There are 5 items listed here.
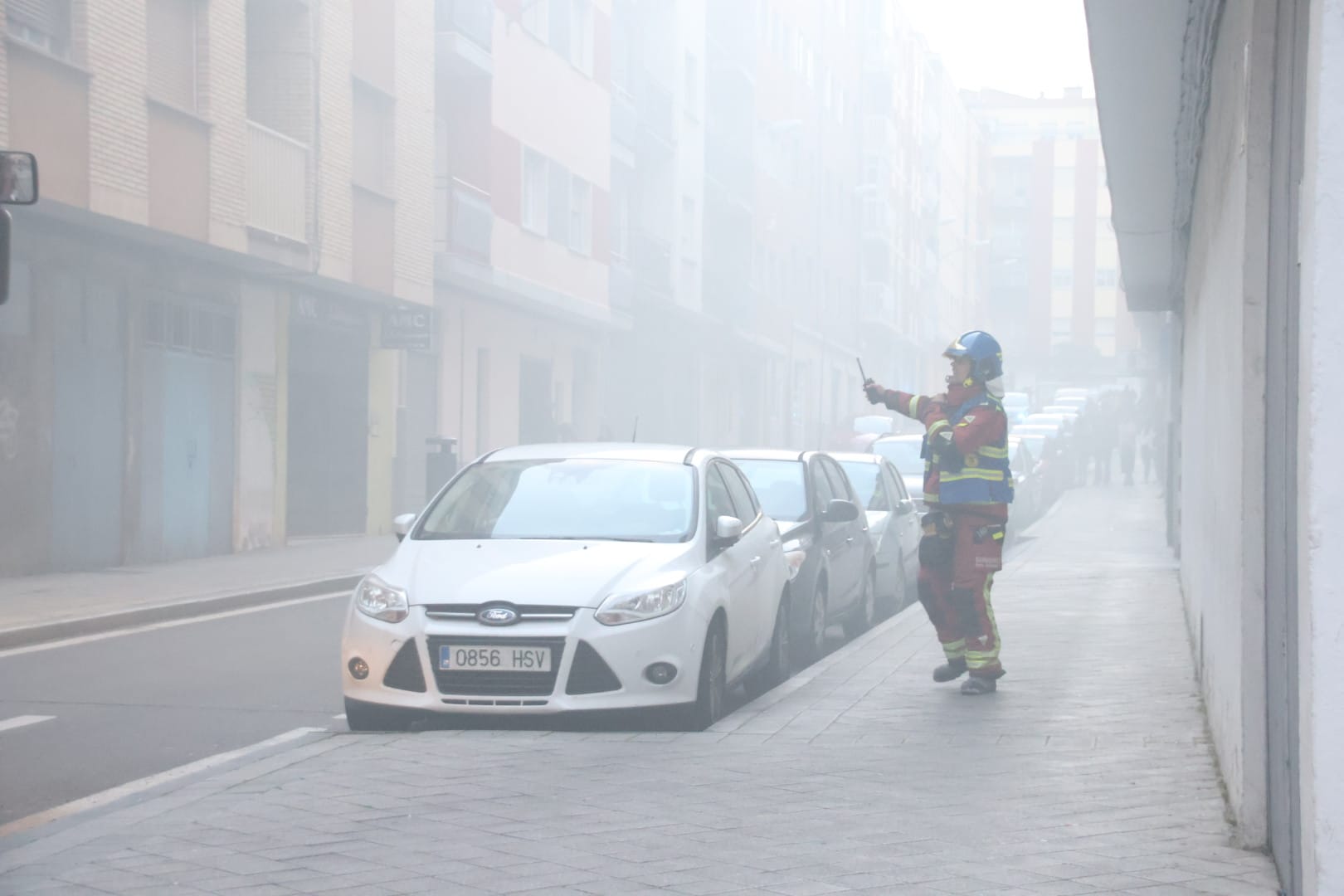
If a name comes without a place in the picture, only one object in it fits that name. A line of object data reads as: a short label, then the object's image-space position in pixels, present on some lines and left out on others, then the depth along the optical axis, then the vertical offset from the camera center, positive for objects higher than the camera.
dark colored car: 11.80 -0.43
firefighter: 9.07 -0.11
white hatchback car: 7.75 -0.58
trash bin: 23.95 +0.20
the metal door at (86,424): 18.14 +0.52
